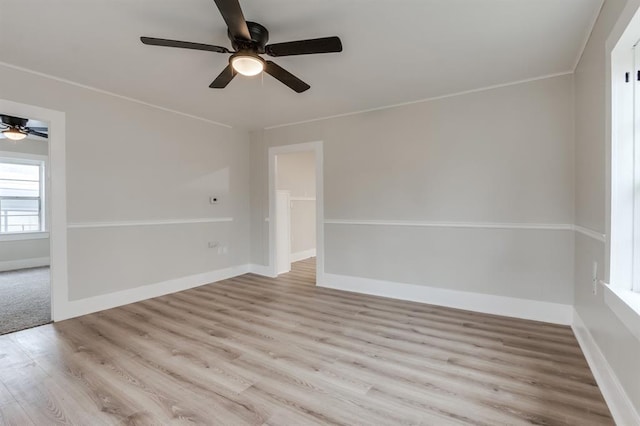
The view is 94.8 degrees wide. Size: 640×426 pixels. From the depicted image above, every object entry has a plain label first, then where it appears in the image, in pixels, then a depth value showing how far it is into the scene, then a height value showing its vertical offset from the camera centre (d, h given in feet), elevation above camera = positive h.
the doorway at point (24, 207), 15.71 +0.23
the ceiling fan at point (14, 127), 14.15 +4.21
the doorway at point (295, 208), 14.47 +0.05
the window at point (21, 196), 18.52 +0.97
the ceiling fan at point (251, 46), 5.95 +3.61
